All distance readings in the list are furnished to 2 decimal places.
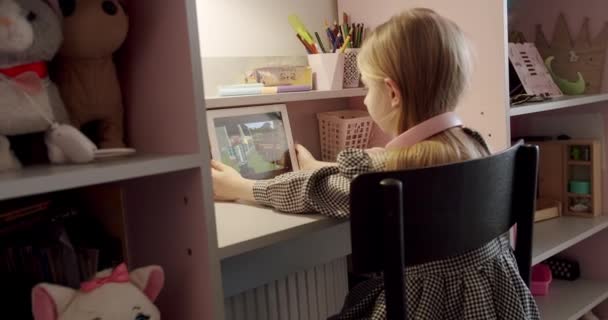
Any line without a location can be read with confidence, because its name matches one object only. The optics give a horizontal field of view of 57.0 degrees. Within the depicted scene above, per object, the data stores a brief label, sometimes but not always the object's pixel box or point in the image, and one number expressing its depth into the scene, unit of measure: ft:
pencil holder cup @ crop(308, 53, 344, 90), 4.44
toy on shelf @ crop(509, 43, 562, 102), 4.89
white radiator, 4.13
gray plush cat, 2.15
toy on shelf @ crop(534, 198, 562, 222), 5.57
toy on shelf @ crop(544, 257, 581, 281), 5.89
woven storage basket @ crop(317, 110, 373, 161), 4.61
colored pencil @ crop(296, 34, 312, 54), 4.53
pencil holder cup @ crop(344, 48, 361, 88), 4.52
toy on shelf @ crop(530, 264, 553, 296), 5.51
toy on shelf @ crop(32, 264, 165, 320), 2.07
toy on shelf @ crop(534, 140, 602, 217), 5.51
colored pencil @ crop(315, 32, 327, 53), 4.64
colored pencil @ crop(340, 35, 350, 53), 4.47
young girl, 2.87
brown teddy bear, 2.52
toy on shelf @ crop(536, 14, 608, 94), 5.52
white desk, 2.90
